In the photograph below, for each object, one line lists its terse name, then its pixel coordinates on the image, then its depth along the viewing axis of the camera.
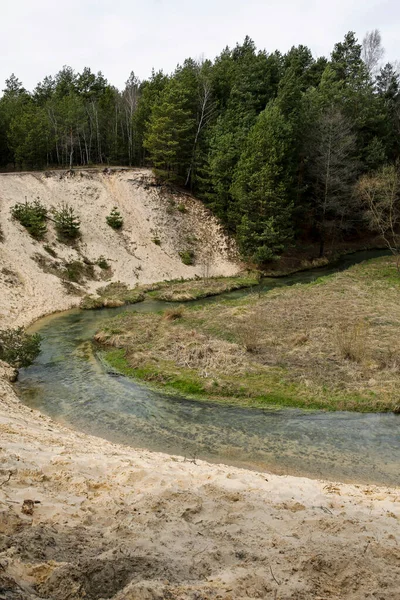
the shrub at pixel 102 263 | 34.59
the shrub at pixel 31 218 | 34.22
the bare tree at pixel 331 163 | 40.06
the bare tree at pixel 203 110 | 46.31
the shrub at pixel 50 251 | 33.41
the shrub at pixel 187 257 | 38.75
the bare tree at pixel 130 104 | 53.75
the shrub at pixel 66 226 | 35.75
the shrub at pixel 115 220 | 39.59
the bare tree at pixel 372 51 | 57.53
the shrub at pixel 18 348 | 17.75
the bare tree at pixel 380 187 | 33.47
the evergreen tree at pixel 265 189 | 36.97
